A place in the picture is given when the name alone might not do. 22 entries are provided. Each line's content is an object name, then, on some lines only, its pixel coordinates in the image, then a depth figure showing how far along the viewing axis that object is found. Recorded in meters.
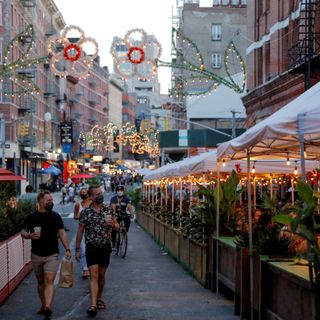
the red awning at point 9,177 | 16.78
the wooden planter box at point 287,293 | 7.57
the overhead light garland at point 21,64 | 21.86
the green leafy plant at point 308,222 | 7.19
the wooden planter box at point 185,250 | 14.12
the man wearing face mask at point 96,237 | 10.91
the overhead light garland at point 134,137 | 57.28
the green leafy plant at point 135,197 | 40.72
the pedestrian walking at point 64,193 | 55.47
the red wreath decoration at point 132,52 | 22.54
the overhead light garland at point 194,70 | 20.61
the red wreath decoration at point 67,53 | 22.57
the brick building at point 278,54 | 25.52
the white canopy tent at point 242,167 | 16.98
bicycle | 19.31
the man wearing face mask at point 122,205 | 20.25
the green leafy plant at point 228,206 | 14.06
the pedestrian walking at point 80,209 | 14.63
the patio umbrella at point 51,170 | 50.44
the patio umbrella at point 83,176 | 63.26
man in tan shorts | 10.43
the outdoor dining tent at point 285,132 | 7.43
